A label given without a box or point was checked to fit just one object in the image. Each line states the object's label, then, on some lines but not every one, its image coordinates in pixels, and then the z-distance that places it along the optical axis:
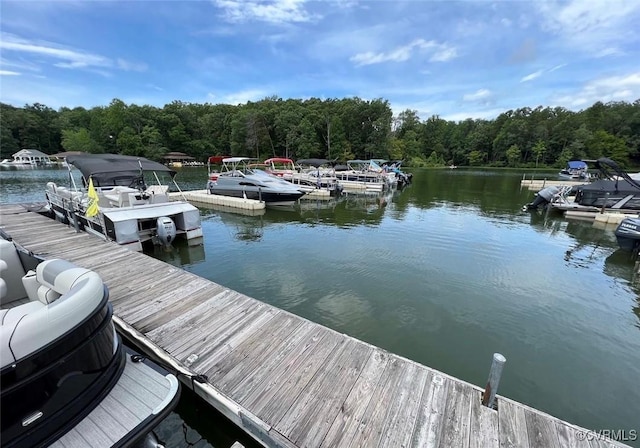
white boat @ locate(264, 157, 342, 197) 19.83
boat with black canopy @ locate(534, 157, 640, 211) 14.20
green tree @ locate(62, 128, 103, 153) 49.69
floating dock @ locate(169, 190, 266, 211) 14.52
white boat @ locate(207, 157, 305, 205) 15.75
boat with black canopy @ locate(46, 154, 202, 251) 7.59
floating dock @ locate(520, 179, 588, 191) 25.92
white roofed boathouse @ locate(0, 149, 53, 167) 46.44
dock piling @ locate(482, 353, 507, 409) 2.43
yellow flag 7.16
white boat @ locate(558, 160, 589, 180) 31.07
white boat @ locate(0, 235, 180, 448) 1.90
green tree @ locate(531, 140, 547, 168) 53.83
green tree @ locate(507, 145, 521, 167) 56.69
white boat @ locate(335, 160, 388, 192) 22.83
